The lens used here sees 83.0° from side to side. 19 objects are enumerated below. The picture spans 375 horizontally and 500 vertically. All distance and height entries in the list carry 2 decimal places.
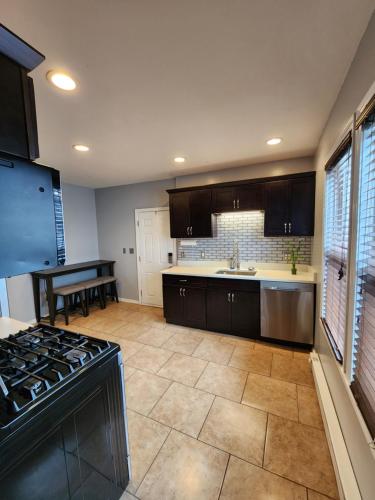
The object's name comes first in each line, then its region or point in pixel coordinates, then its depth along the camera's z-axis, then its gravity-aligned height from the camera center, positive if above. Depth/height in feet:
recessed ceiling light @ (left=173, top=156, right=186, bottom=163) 9.63 +3.46
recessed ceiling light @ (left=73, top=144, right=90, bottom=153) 8.09 +3.46
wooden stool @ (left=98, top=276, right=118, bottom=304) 14.16 -3.46
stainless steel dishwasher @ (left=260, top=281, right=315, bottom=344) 8.64 -3.37
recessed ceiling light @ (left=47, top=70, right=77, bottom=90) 4.43 +3.39
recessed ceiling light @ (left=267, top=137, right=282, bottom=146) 7.88 +3.44
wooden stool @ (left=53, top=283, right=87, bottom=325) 11.69 -3.11
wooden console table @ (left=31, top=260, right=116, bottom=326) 11.64 -2.35
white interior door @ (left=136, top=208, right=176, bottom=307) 13.76 -1.04
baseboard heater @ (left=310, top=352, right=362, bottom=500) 3.70 -4.46
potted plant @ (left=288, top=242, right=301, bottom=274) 9.75 -1.14
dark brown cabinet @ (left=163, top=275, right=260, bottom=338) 9.62 -3.47
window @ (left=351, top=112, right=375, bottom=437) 3.39 -0.99
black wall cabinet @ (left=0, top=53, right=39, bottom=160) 2.26 +1.40
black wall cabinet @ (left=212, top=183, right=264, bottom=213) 10.10 +1.68
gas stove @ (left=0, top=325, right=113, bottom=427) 2.64 -1.98
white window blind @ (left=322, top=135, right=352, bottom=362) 4.92 -0.38
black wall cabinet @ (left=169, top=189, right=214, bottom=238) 11.23 +1.04
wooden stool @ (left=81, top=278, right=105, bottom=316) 13.01 -3.14
